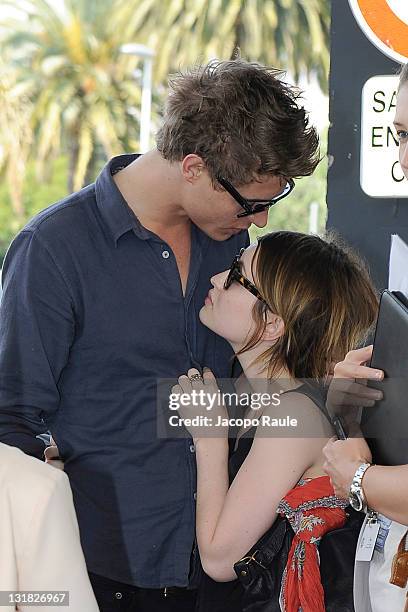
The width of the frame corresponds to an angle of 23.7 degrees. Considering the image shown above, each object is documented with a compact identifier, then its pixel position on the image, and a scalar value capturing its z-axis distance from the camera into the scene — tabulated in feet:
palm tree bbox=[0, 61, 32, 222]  94.27
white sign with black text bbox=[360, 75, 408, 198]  10.44
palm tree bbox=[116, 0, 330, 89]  85.92
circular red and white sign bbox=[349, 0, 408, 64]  10.30
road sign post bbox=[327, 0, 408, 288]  10.48
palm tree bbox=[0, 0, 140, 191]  95.71
